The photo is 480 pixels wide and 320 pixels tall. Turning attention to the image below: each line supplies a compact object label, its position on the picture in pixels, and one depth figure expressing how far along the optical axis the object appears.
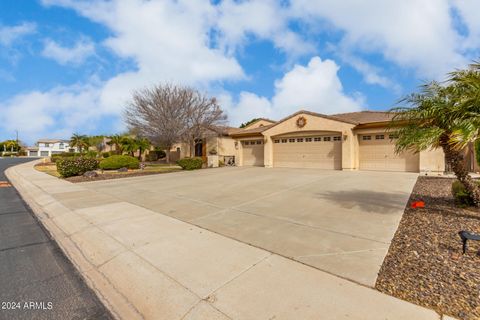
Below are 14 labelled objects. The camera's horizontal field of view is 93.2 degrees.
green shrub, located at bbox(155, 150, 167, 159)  32.69
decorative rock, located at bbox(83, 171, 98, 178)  13.80
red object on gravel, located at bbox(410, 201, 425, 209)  6.27
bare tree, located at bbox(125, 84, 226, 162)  20.50
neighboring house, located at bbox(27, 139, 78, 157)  80.31
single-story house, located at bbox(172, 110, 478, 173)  14.32
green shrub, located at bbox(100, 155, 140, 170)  17.81
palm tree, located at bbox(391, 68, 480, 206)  4.83
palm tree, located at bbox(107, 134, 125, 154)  32.38
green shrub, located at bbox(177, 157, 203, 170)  18.45
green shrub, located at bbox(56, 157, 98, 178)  14.07
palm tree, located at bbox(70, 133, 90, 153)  42.22
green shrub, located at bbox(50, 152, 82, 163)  37.42
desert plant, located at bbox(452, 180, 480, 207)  5.92
